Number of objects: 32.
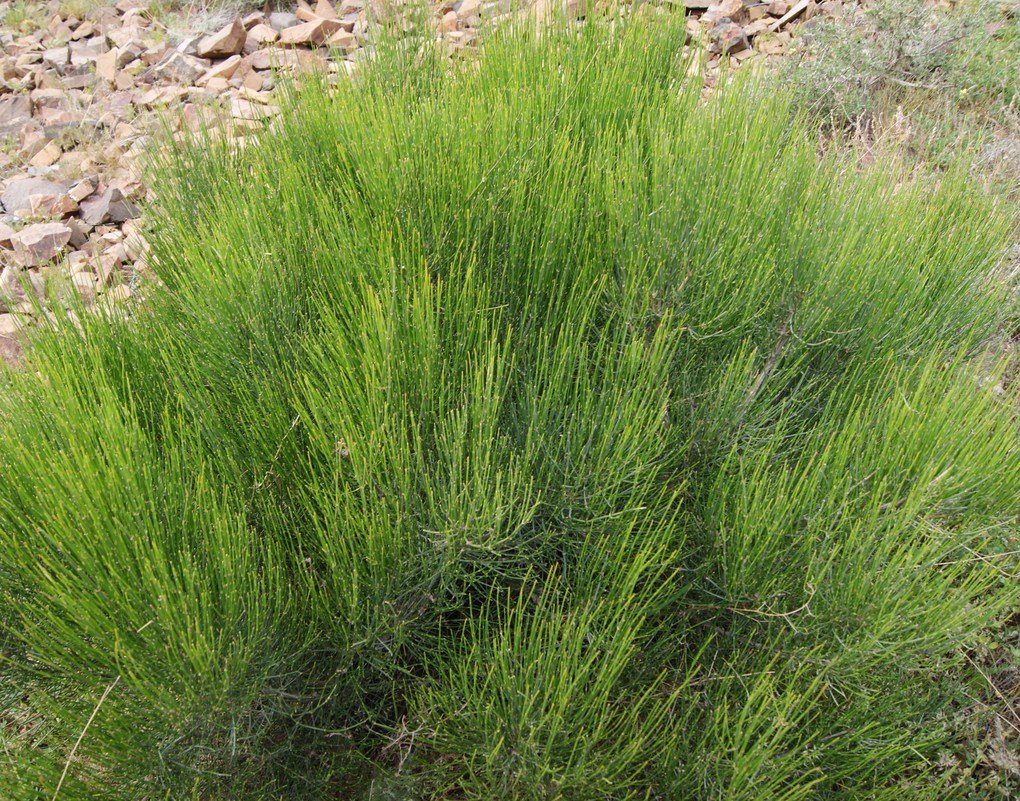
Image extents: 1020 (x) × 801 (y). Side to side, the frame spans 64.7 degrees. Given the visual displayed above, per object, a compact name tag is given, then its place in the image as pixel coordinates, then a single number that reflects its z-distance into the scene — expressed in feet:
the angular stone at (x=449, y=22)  14.33
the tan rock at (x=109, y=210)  11.96
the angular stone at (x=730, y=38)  13.29
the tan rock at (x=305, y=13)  15.48
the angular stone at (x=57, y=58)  16.21
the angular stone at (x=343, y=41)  14.12
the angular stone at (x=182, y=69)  14.78
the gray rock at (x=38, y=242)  11.18
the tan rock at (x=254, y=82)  14.11
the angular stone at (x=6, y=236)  11.62
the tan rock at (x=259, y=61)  14.55
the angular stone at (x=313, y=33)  14.55
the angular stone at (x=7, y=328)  9.43
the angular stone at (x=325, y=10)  15.23
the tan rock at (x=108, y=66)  15.38
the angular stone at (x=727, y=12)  13.89
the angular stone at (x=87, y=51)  16.03
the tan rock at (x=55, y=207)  12.12
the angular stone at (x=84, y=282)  9.49
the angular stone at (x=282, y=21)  15.76
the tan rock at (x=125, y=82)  15.12
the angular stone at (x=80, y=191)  12.39
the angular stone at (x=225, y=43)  15.20
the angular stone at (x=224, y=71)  14.53
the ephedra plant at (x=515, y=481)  4.09
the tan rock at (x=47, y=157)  13.79
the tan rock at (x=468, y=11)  14.25
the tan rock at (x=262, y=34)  15.21
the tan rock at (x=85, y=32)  17.19
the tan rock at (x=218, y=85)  14.06
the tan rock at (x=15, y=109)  15.15
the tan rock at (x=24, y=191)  12.64
